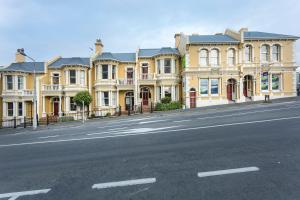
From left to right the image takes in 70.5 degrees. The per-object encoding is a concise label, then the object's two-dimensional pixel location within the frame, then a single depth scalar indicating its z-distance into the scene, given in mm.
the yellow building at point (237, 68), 28078
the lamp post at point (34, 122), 19375
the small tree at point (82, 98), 26312
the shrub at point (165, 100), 27234
